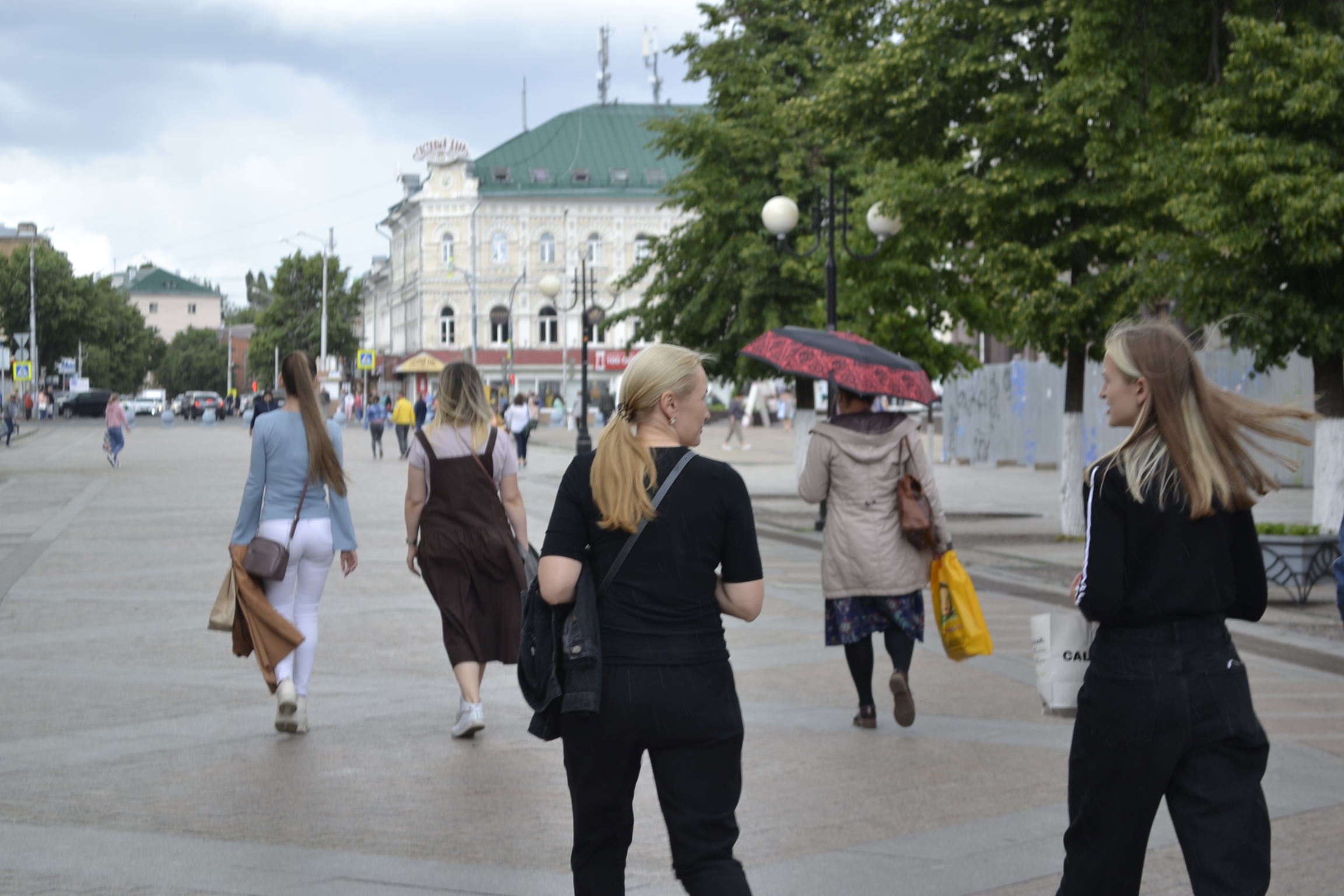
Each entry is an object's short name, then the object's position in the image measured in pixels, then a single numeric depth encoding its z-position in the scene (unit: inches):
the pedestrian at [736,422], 1739.7
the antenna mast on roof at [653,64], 3722.9
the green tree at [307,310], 4131.4
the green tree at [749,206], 929.5
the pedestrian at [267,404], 1515.7
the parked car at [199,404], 3472.0
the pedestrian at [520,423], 1398.9
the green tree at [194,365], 6363.2
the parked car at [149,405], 3863.2
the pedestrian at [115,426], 1352.1
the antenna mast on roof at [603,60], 3681.1
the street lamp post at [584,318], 1444.4
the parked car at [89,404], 3316.9
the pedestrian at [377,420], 1675.7
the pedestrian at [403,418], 1555.1
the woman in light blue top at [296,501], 299.7
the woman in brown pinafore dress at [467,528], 298.5
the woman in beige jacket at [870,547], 301.7
